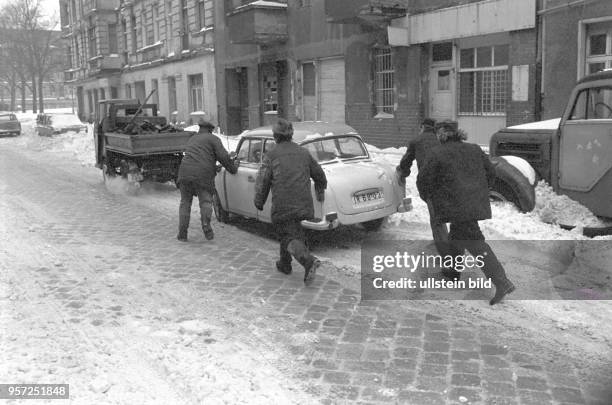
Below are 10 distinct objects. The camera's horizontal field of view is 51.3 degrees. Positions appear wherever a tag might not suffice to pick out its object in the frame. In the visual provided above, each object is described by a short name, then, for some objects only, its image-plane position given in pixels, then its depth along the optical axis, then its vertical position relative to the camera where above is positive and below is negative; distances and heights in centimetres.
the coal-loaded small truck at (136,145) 1310 -51
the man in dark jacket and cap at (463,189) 561 -67
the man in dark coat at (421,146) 735 -36
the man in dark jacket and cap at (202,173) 857 -72
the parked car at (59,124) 3372 -10
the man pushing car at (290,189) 634 -72
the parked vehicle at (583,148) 690 -42
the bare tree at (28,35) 6031 +845
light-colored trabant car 748 -80
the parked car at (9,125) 3750 -9
